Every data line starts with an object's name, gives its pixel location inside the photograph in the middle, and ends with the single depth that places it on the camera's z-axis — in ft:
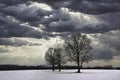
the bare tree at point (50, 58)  289.04
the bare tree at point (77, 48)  191.72
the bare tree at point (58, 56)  270.17
